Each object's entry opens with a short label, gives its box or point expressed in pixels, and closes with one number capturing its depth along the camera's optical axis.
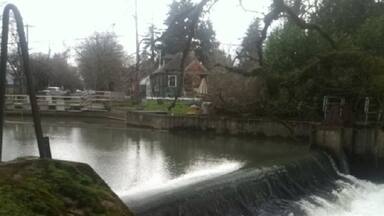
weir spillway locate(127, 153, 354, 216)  8.27
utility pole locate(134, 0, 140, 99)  31.55
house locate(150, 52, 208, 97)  34.97
